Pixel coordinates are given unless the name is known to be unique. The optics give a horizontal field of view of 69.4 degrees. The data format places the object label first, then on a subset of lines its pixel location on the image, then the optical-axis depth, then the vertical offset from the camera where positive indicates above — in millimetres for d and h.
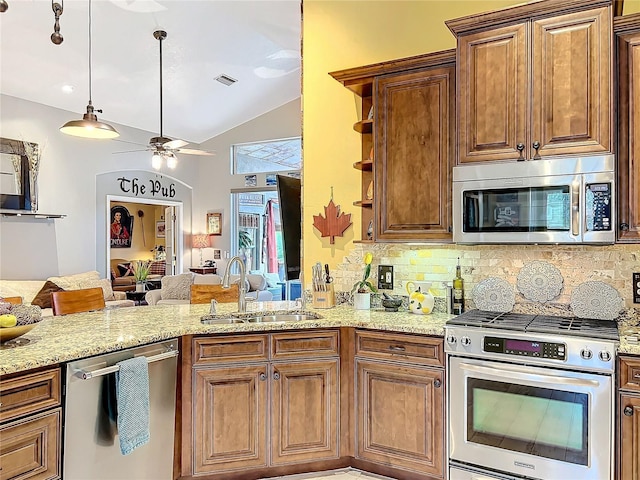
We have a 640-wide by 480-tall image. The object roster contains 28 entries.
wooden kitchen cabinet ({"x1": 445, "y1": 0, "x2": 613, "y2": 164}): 2418 +885
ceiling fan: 5277 +1095
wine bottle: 3031 -361
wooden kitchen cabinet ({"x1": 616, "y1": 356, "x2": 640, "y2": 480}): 2109 -822
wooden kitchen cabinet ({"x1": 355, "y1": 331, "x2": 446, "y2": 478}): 2559 -922
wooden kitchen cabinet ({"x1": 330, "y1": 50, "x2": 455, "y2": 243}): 2875 +617
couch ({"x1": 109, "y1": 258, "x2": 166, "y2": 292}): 9020 -713
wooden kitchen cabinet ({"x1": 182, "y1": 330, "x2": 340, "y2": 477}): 2562 -919
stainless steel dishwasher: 1964 -831
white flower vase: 3230 -420
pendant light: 3570 +890
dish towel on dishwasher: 2129 -758
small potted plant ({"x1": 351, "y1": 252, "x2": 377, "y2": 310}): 3234 -349
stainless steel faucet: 3062 -311
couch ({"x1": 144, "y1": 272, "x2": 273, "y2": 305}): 6926 -716
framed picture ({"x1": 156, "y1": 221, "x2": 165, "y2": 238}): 12113 +333
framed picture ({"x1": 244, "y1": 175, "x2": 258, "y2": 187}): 9266 +1225
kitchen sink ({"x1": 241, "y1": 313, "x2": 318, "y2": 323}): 3045 -510
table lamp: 9312 +12
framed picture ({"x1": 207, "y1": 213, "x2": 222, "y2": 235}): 9391 +377
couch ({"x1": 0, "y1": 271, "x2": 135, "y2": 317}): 5926 -616
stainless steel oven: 2186 -824
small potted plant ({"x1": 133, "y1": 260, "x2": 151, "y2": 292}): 8414 -676
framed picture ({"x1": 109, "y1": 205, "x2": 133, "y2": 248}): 10930 +357
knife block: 3270 -401
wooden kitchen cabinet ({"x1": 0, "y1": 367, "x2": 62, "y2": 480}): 1712 -710
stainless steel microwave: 2377 +217
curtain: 10078 -1
